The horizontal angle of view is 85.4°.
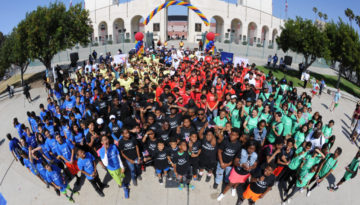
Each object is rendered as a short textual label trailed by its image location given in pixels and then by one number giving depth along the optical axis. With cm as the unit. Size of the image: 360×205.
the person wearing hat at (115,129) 573
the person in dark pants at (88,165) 476
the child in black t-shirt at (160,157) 492
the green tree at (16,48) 1488
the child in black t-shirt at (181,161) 469
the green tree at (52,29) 1511
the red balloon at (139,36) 1900
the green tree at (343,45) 1805
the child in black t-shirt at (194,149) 484
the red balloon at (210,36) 2017
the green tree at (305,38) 1888
